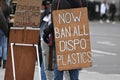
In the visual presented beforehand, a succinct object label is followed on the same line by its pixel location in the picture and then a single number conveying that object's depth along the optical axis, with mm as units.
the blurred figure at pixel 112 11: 46375
